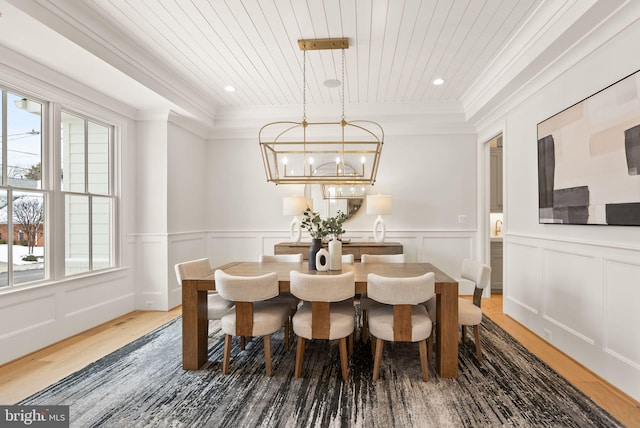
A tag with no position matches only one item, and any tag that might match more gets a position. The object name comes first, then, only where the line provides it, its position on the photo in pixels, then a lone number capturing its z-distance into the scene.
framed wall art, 2.16
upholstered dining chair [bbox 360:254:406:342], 3.55
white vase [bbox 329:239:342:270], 3.04
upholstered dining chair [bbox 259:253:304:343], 3.32
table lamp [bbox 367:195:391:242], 4.80
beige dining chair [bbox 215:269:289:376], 2.42
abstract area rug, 2.01
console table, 4.73
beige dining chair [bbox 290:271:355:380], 2.37
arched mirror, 5.30
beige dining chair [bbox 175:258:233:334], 2.89
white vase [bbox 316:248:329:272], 2.99
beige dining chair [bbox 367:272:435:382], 2.32
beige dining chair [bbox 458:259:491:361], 2.71
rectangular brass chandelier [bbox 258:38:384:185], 5.25
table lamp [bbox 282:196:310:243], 4.86
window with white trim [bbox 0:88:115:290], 2.88
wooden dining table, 2.50
